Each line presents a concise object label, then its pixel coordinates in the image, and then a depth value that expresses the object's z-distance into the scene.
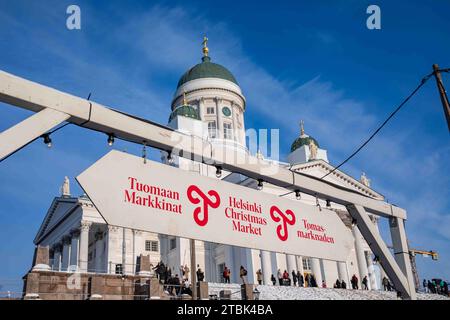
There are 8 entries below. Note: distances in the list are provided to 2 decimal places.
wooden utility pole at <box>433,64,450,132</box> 8.88
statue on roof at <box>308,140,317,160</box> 50.38
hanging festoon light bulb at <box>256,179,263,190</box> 6.90
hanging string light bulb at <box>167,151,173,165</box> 6.06
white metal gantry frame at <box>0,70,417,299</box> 4.73
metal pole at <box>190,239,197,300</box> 14.87
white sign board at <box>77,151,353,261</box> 5.32
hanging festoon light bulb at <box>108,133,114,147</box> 5.56
